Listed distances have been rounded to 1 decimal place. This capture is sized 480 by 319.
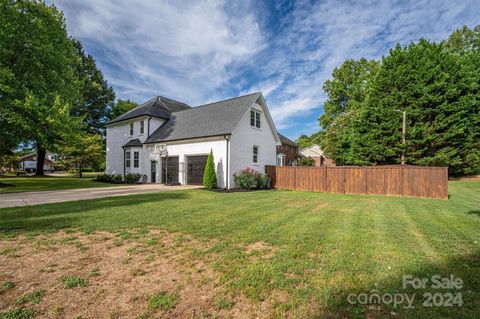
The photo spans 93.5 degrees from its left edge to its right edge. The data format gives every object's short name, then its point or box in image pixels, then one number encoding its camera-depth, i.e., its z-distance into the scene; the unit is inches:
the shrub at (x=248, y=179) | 591.2
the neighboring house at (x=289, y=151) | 1585.4
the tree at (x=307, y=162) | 1444.6
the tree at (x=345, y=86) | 1229.7
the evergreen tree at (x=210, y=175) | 586.6
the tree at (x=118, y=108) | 1492.4
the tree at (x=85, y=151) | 1044.5
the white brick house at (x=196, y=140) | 623.5
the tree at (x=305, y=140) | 1339.8
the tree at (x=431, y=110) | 745.6
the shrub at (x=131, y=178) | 776.3
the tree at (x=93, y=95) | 1355.8
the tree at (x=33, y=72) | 531.2
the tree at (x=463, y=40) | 1091.5
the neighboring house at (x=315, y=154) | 1866.4
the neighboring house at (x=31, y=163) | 2254.3
